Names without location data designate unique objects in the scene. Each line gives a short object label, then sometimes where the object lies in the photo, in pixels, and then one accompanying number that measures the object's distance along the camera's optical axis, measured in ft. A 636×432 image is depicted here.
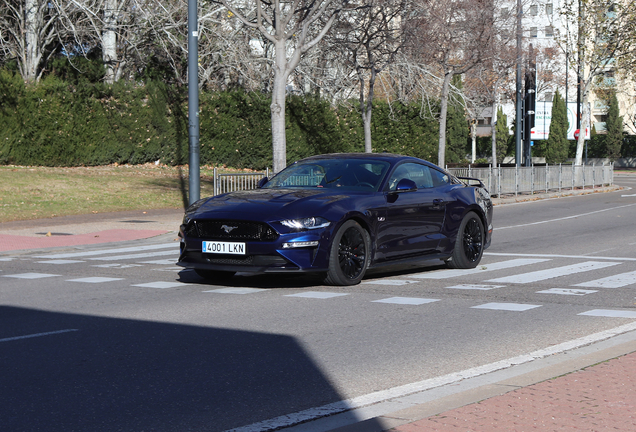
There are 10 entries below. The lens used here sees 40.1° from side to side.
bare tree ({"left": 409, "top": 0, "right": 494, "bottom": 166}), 100.78
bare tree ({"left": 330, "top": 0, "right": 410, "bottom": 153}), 96.48
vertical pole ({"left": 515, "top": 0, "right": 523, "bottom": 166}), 110.63
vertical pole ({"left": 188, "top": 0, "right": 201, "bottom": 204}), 62.75
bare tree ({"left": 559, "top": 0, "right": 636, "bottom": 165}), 152.35
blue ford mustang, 32.42
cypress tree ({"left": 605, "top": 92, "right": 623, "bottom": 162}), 272.31
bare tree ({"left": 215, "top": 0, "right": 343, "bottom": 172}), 73.61
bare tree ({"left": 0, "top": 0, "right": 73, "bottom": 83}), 106.83
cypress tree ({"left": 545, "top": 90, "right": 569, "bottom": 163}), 273.95
